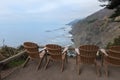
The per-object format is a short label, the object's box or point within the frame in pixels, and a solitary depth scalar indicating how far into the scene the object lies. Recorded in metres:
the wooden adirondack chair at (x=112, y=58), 2.74
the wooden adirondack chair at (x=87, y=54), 2.81
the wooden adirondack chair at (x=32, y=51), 3.08
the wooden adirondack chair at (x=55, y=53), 2.97
